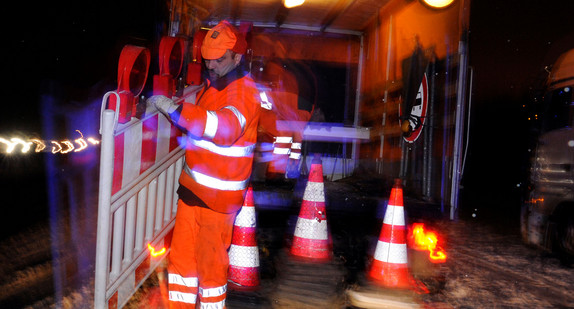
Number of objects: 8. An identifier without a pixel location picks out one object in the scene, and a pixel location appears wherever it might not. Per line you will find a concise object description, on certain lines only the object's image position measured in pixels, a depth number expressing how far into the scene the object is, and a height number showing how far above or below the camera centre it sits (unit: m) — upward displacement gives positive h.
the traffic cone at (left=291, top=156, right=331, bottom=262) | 4.75 -0.66
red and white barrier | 2.76 -0.35
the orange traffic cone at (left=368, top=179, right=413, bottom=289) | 4.29 -0.81
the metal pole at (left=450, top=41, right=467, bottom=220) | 6.37 +0.49
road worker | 3.01 -0.24
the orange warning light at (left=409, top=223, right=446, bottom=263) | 5.33 -0.93
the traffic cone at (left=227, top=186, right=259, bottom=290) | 3.96 -0.83
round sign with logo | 7.35 +0.70
